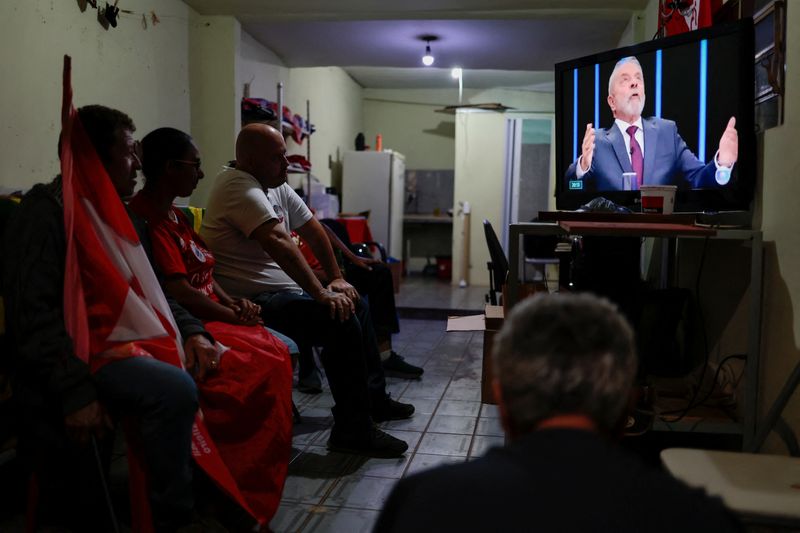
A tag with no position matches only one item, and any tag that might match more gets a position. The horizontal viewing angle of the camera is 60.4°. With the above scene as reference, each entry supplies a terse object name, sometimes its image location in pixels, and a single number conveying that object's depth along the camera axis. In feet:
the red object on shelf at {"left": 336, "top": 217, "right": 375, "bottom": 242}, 20.11
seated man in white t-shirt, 7.97
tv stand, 6.42
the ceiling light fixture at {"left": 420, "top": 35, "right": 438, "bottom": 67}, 15.72
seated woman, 6.10
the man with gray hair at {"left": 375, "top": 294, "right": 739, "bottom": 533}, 1.98
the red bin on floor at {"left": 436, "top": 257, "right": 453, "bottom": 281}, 28.96
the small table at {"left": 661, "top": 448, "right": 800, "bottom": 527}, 3.75
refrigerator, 25.43
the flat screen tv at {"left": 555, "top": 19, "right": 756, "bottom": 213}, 7.34
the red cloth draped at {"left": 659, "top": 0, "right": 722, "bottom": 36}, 8.95
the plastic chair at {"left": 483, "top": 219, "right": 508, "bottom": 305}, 12.47
